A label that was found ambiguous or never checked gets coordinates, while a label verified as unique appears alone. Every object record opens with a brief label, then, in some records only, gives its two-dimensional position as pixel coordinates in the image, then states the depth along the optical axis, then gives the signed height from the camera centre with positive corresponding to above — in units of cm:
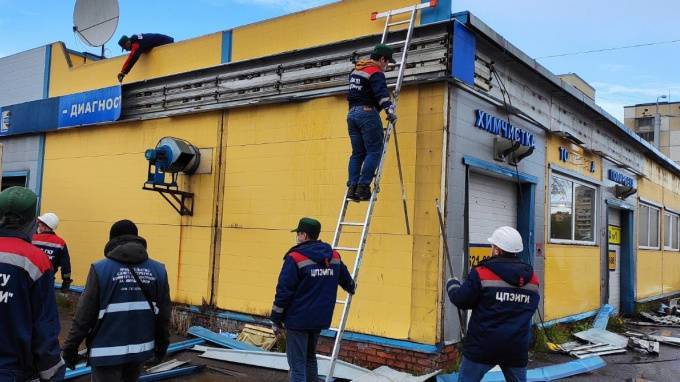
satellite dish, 1102 +390
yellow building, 683 +102
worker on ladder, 607 +131
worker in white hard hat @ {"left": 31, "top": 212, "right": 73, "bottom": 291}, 768 -33
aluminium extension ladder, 538 +117
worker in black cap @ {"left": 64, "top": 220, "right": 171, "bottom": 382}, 392 -62
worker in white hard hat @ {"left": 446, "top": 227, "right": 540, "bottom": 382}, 451 -55
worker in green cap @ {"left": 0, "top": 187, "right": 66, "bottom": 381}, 304 -45
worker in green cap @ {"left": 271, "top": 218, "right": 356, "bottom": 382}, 500 -58
